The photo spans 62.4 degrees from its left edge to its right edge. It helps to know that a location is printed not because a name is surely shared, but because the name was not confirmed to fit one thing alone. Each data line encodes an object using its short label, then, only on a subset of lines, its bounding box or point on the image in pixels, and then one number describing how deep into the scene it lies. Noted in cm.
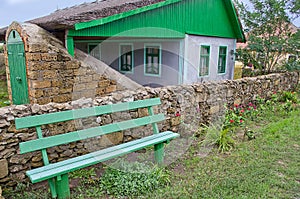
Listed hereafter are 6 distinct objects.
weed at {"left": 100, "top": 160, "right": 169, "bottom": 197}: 307
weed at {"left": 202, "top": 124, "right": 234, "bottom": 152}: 442
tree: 954
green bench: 264
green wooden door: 579
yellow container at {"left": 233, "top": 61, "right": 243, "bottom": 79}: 1404
